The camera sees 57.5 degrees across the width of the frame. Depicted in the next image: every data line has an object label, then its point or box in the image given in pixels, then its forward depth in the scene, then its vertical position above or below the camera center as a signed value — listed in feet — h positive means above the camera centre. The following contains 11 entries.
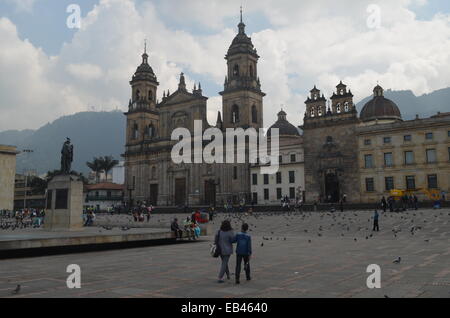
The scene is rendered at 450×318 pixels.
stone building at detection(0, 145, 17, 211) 198.39 +19.39
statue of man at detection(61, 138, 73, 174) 65.87 +9.28
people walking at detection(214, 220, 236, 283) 28.12 -2.03
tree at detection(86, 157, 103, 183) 298.56 +35.61
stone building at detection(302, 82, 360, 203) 156.46 +24.73
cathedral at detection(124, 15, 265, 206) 187.21 +42.72
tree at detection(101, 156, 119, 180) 297.94 +36.34
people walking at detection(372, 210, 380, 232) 70.18 -2.52
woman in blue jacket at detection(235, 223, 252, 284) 28.12 -2.38
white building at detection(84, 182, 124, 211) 246.27 +11.62
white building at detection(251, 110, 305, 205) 176.65 +14.26
